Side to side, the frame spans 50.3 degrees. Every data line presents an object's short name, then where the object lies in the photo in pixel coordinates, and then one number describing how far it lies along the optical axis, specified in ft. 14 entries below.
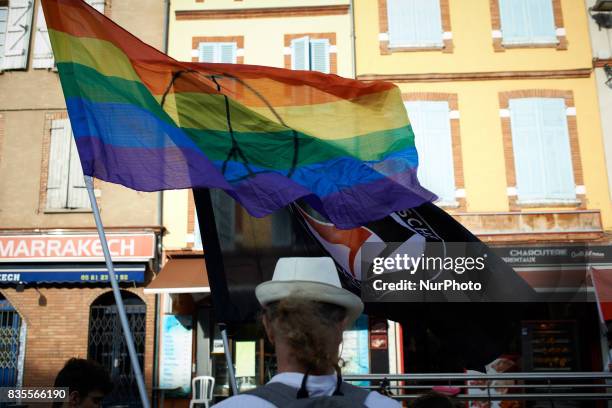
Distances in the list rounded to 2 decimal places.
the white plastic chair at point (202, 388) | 45.09
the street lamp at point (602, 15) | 48.57
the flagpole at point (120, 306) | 10.94
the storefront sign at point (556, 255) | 40.86
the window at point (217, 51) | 50.42
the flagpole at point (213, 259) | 13.55
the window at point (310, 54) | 49.57
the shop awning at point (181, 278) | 43.21
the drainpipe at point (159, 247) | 46.11
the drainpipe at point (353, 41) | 49.32
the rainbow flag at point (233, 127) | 13.83
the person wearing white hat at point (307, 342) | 6.42
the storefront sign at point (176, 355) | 45.65
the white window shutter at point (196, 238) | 47.91
